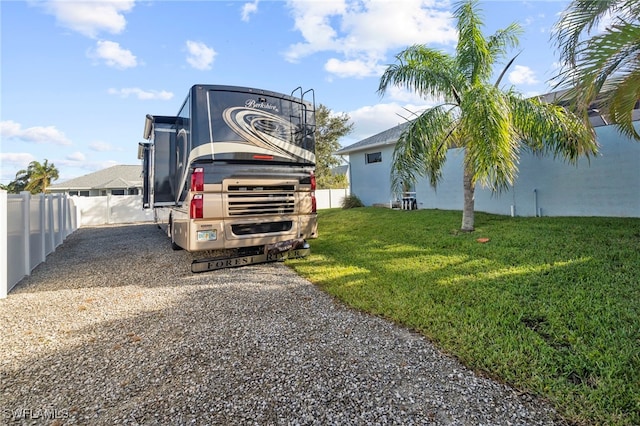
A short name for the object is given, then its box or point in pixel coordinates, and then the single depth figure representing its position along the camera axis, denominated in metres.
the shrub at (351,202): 16.81
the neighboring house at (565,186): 7.70
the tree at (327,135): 25.25
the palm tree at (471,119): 6.14
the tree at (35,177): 31.36
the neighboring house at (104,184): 26.89
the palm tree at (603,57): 3.72
